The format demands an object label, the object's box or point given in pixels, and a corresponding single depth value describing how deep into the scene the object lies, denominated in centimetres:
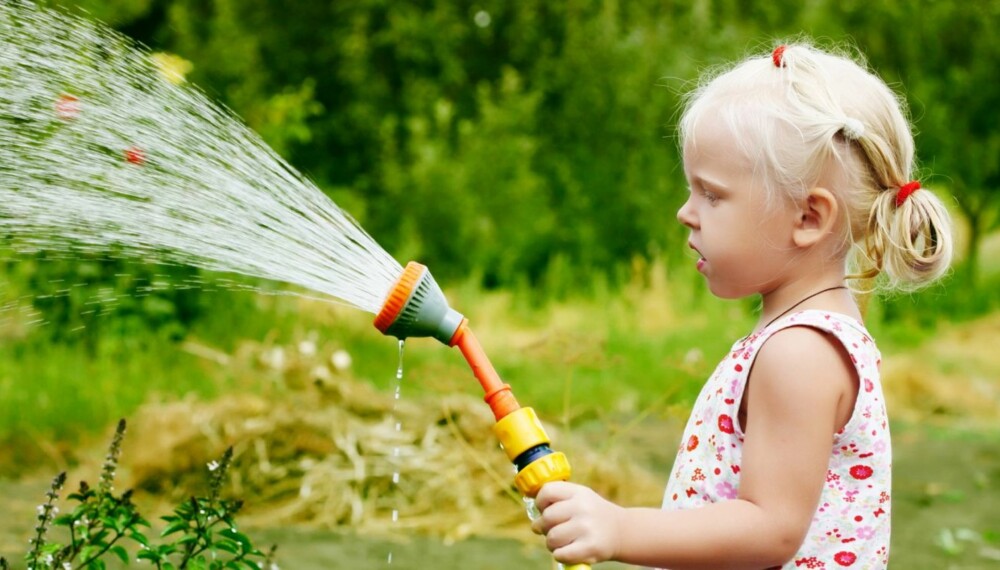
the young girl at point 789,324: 197
